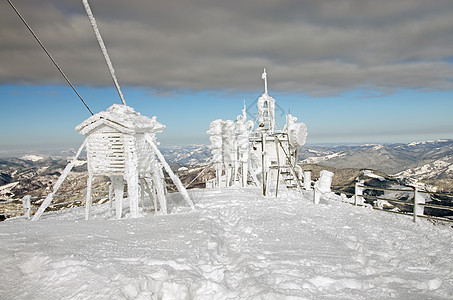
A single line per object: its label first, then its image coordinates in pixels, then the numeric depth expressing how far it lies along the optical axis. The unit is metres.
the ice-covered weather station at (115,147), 10.64
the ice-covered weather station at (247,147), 24.58
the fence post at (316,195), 15.96
